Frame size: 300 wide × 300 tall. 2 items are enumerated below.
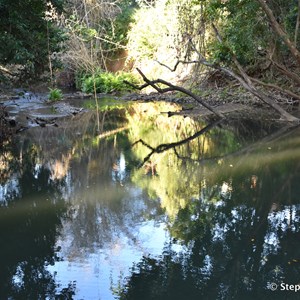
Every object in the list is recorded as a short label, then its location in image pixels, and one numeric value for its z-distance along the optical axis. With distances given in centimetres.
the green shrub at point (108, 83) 2545
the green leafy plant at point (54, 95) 2109
